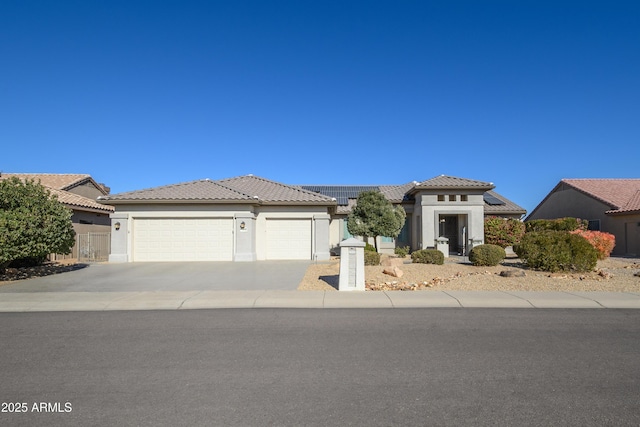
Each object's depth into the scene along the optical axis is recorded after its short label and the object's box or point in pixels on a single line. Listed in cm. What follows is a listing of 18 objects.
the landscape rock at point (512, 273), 1324
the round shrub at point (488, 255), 1584
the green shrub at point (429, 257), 1703
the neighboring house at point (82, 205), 2128
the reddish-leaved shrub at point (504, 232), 2275
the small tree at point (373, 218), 1838
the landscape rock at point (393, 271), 1330
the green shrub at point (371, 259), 1589
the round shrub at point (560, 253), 1372
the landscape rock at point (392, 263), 1508
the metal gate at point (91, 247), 2066
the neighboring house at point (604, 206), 2452
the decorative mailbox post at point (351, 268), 1092
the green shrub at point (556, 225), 2339
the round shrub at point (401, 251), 2279
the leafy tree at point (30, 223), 1284
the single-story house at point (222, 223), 1962
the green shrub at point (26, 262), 1547
